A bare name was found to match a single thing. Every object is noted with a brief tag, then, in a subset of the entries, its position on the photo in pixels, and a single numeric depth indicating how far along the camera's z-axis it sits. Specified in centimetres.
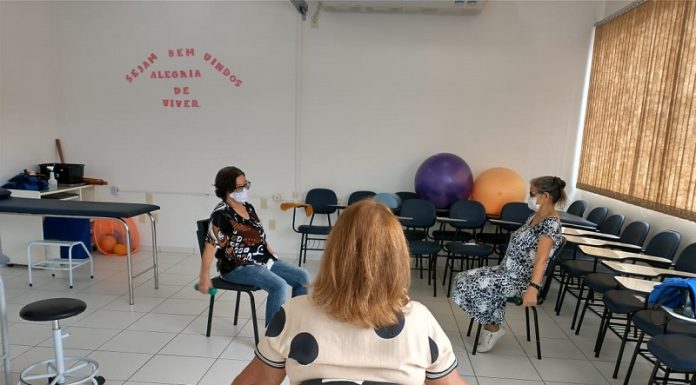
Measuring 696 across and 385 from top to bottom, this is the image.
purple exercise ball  457
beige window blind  320
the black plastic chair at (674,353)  190
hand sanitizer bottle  468
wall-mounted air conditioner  438
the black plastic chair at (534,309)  278
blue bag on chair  195
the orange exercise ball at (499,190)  455
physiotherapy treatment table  346
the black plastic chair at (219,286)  281
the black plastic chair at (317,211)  471
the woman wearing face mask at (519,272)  266
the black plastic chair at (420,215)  444
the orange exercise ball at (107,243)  504
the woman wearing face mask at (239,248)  276
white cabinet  434
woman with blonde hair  105
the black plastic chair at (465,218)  432
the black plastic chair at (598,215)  412
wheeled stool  213
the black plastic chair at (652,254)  301
